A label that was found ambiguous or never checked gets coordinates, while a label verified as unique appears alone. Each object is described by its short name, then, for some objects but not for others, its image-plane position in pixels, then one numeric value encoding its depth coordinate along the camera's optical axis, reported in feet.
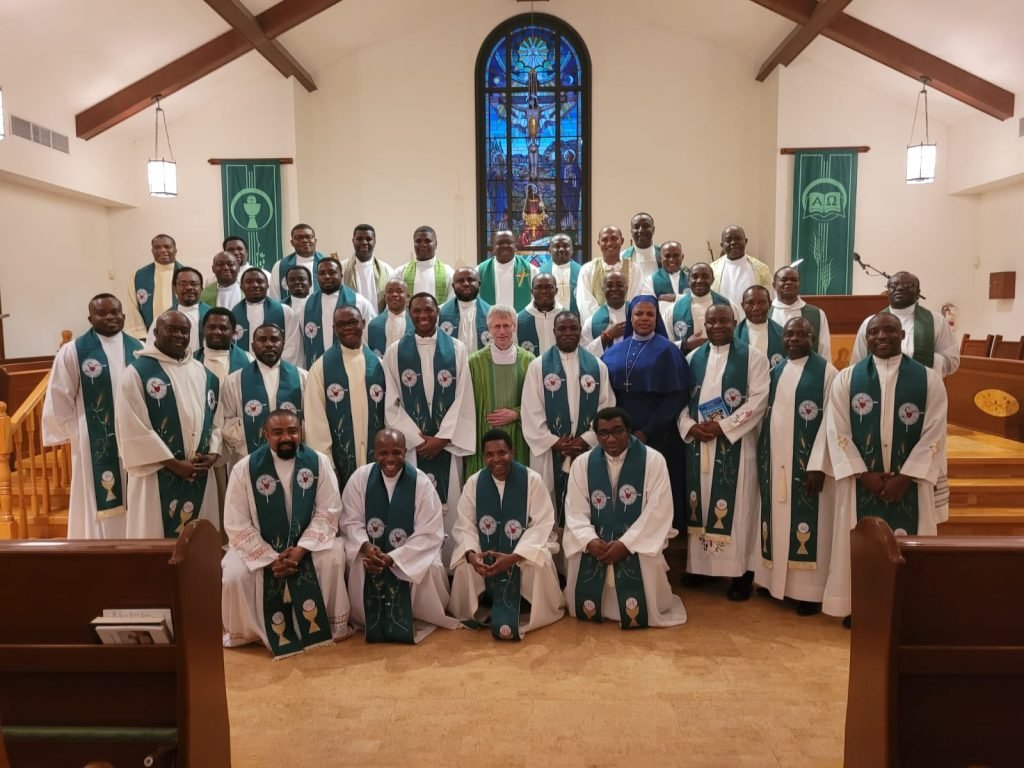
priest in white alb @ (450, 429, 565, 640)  15.30
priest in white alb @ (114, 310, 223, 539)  15.28
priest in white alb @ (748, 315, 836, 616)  16.02
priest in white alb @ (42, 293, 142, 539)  16.19
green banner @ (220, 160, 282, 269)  36.94
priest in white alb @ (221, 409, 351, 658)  14.48
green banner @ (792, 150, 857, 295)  36.19
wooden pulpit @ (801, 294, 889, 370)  25.55
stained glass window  39.29
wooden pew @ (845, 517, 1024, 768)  7.29
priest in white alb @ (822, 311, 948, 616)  14.87
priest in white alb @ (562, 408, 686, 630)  15.38
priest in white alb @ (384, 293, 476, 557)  17.51
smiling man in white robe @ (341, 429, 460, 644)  14.96
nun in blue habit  17.28
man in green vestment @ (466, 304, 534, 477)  17.87
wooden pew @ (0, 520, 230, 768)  7.57
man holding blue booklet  17.01
